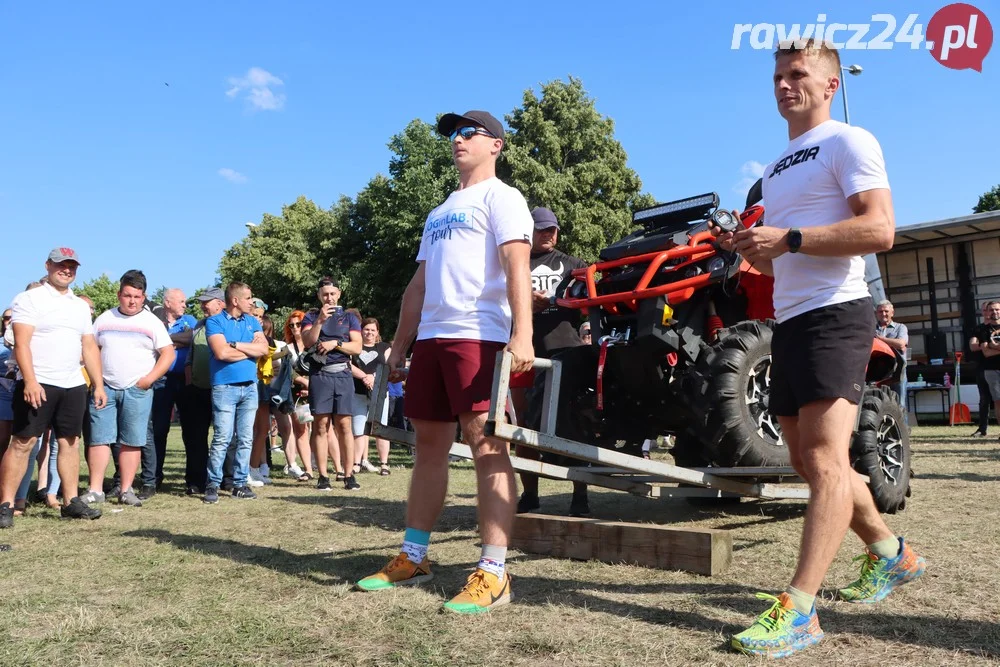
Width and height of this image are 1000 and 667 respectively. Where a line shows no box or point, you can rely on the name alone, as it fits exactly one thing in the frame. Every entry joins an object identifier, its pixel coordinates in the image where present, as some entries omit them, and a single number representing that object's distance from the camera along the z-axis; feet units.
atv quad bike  15.76
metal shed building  49.70
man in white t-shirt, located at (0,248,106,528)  19.57
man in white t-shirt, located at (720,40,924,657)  8.99
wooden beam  12.34
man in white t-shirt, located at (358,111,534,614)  11.37
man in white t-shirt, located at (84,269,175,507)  22.84
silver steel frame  10.37
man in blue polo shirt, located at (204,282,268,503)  24.34
